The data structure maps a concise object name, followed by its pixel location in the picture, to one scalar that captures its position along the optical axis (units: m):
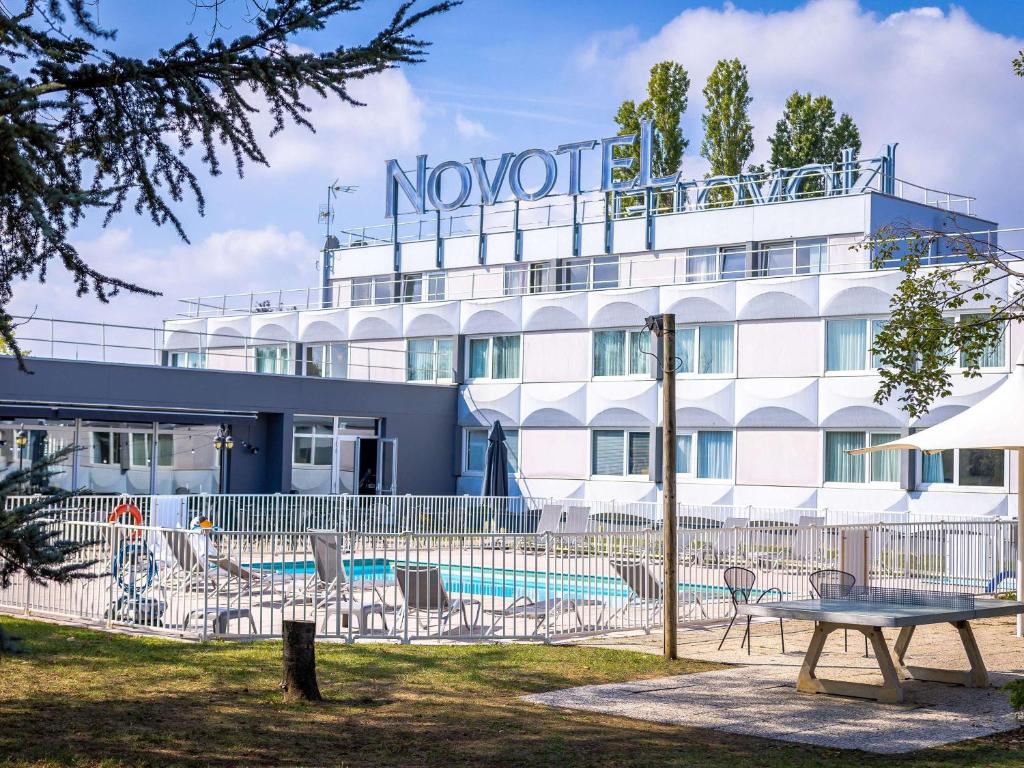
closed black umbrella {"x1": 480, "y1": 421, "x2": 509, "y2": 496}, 31.72
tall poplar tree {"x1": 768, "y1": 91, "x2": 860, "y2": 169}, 49.81
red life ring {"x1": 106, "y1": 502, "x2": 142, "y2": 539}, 18.79
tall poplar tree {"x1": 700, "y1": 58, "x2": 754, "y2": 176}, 47.59
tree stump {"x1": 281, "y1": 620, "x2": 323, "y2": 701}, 9.79
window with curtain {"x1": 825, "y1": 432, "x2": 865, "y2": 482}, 29.58
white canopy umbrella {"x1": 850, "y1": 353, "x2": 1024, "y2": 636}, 13.38
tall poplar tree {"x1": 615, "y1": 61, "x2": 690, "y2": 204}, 48.33
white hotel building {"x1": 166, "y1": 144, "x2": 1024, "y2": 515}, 29.39
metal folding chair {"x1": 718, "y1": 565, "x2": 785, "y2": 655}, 13.71
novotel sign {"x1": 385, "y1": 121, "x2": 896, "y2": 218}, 35.78
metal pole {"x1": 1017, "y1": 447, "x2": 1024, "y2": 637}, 14.37
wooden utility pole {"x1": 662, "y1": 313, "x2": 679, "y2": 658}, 12.32
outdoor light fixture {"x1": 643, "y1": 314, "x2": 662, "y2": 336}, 13.09
